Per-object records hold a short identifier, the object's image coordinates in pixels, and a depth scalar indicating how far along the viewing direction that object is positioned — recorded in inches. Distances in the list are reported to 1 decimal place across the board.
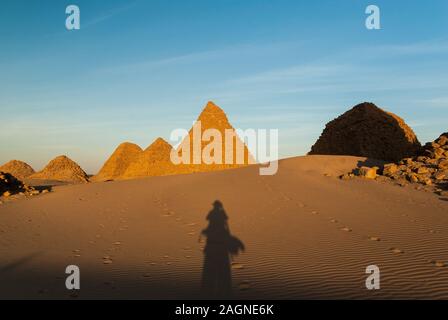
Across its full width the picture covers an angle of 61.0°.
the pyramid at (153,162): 2754.4
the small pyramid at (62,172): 2148.1
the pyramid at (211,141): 2436.0
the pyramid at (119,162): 3402.1
